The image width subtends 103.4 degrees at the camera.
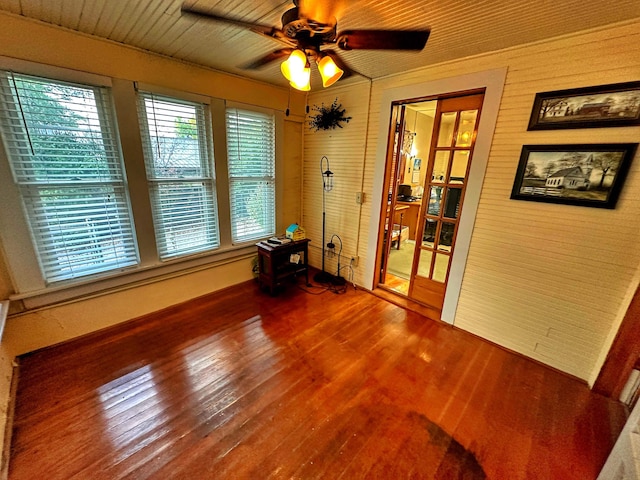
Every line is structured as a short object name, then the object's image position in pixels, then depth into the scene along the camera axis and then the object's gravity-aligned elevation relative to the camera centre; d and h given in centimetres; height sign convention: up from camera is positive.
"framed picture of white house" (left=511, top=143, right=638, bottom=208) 166 +6
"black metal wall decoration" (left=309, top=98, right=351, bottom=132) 311 +67
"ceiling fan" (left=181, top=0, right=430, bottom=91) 118 +66
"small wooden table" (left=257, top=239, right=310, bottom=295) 302 -112
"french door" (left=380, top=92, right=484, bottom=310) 237 -9
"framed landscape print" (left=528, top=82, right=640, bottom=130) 158 +49
